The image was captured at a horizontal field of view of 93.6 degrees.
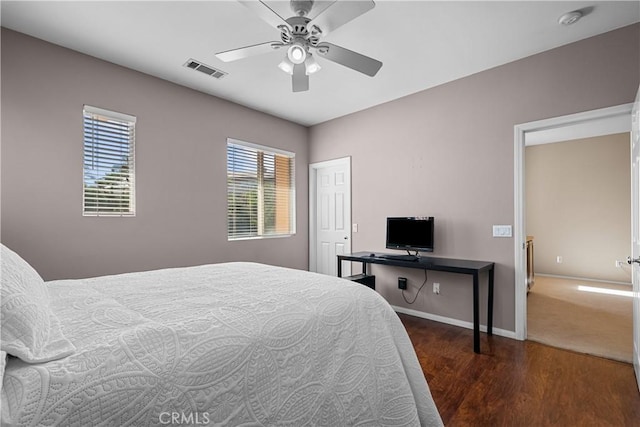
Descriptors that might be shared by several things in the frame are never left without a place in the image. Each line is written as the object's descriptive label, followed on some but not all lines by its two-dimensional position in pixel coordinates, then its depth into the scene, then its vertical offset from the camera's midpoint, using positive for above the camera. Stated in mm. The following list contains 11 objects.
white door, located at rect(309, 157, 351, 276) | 4559 +6
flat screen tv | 3441 -228
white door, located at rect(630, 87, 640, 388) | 2033 -40
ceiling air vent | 3008 +1518
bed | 732 -420
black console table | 2703 -520
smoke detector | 2273 +1516
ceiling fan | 1751 +1171
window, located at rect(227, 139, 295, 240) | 4031 +341
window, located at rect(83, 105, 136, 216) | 2850 +513
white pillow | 748 -296
